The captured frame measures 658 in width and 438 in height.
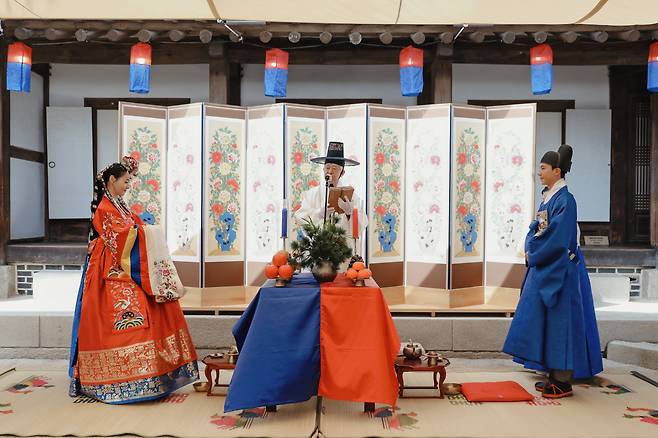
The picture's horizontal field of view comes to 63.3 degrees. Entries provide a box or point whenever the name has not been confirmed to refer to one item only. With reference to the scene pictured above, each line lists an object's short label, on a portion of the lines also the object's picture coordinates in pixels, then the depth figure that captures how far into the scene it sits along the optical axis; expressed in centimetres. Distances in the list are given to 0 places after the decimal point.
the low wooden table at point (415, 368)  396
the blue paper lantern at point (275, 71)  626
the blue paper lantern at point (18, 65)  629
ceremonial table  351
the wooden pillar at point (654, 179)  709
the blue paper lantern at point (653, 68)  614
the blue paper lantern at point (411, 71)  620
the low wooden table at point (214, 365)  402
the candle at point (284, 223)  379
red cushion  401
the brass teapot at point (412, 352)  413
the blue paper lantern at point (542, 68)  618
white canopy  254
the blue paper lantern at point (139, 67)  621
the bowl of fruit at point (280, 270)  366
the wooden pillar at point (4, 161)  705
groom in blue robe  408
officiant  434
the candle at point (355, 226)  399
